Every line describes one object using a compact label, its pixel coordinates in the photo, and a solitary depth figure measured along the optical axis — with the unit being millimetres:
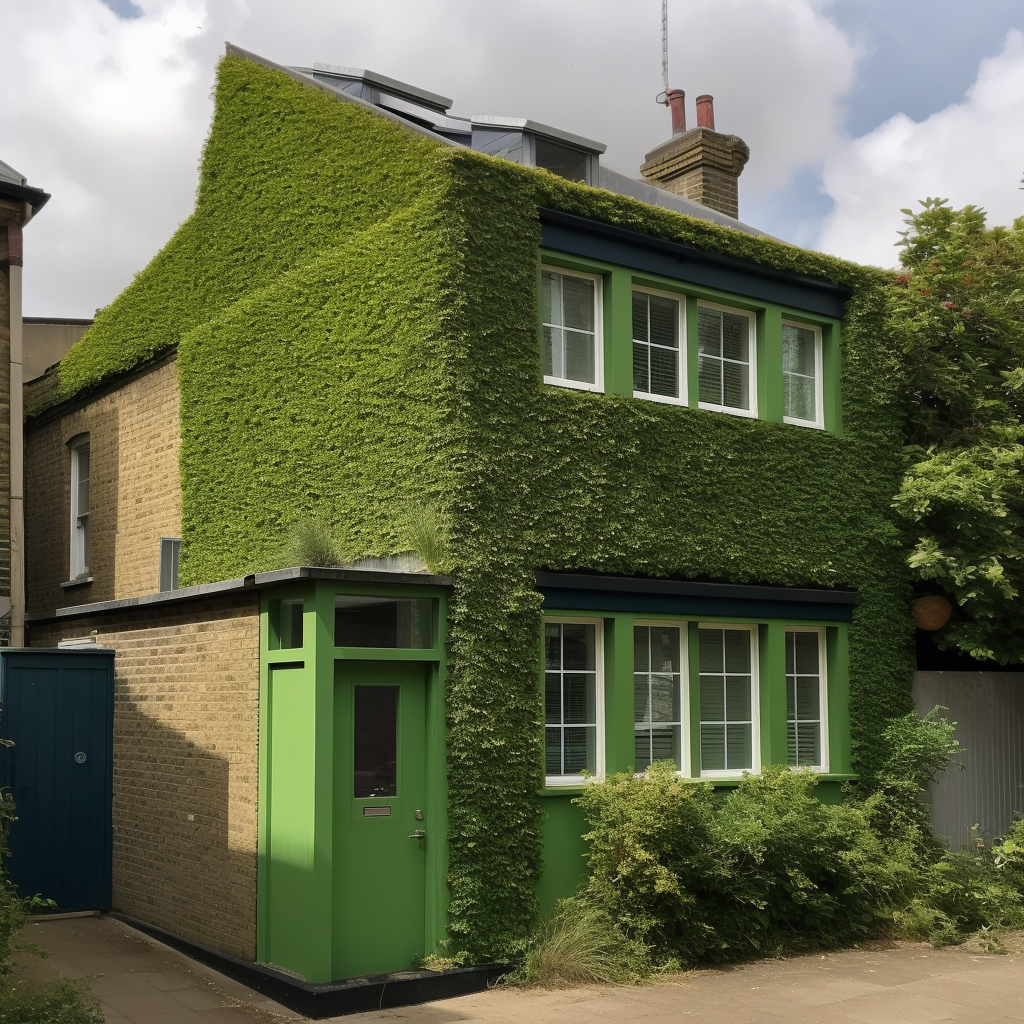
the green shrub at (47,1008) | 6652
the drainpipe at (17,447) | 13062
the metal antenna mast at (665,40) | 19241
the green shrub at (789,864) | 9727
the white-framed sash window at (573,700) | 10367
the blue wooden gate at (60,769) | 11391
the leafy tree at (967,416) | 12188
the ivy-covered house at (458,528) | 9312
